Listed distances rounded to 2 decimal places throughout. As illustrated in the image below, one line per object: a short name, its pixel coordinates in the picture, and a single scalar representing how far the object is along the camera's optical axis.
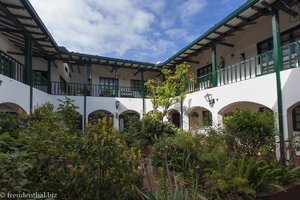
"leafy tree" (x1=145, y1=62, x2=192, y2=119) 11.58
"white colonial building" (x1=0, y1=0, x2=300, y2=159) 6.57
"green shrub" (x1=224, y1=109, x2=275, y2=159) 4.90
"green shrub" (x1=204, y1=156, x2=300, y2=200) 3.34
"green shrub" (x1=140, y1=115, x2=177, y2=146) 7.97
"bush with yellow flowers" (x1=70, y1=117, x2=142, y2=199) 2.60
